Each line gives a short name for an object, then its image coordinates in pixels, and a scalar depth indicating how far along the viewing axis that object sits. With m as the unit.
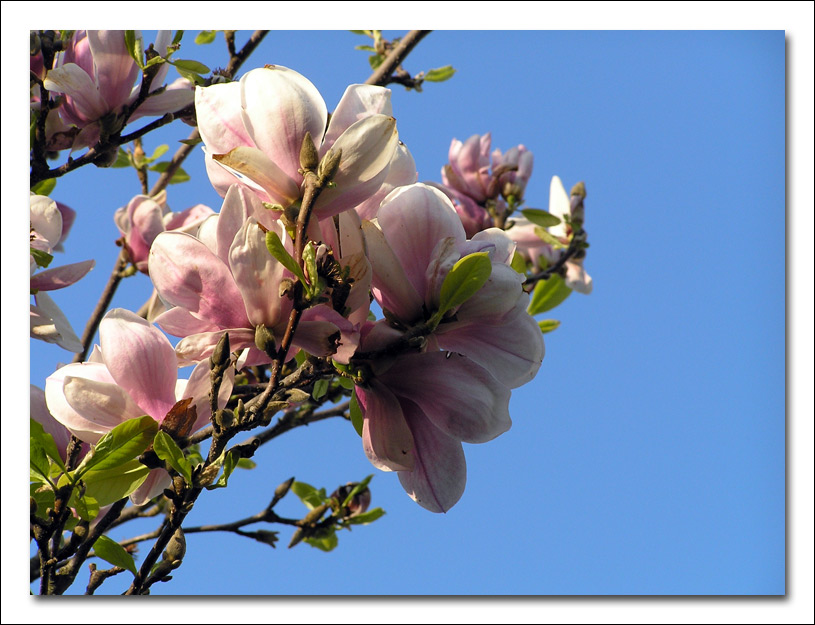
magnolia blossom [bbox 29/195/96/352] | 2.12
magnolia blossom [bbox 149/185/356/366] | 1.84
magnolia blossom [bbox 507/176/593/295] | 2.88
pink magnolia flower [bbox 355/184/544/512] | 1.87
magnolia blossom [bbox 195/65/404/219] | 1.84
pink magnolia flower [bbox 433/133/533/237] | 2.87
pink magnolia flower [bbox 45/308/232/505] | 1.91
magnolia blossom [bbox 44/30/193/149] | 2.13
